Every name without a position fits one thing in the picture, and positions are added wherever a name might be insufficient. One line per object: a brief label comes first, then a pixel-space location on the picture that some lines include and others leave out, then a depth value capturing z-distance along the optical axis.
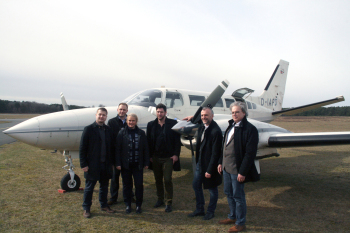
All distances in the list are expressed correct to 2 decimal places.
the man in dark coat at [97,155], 3.89
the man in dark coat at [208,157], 3.71
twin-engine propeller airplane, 4.85
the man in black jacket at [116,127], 4.49
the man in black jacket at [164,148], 4.25
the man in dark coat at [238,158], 3.28
